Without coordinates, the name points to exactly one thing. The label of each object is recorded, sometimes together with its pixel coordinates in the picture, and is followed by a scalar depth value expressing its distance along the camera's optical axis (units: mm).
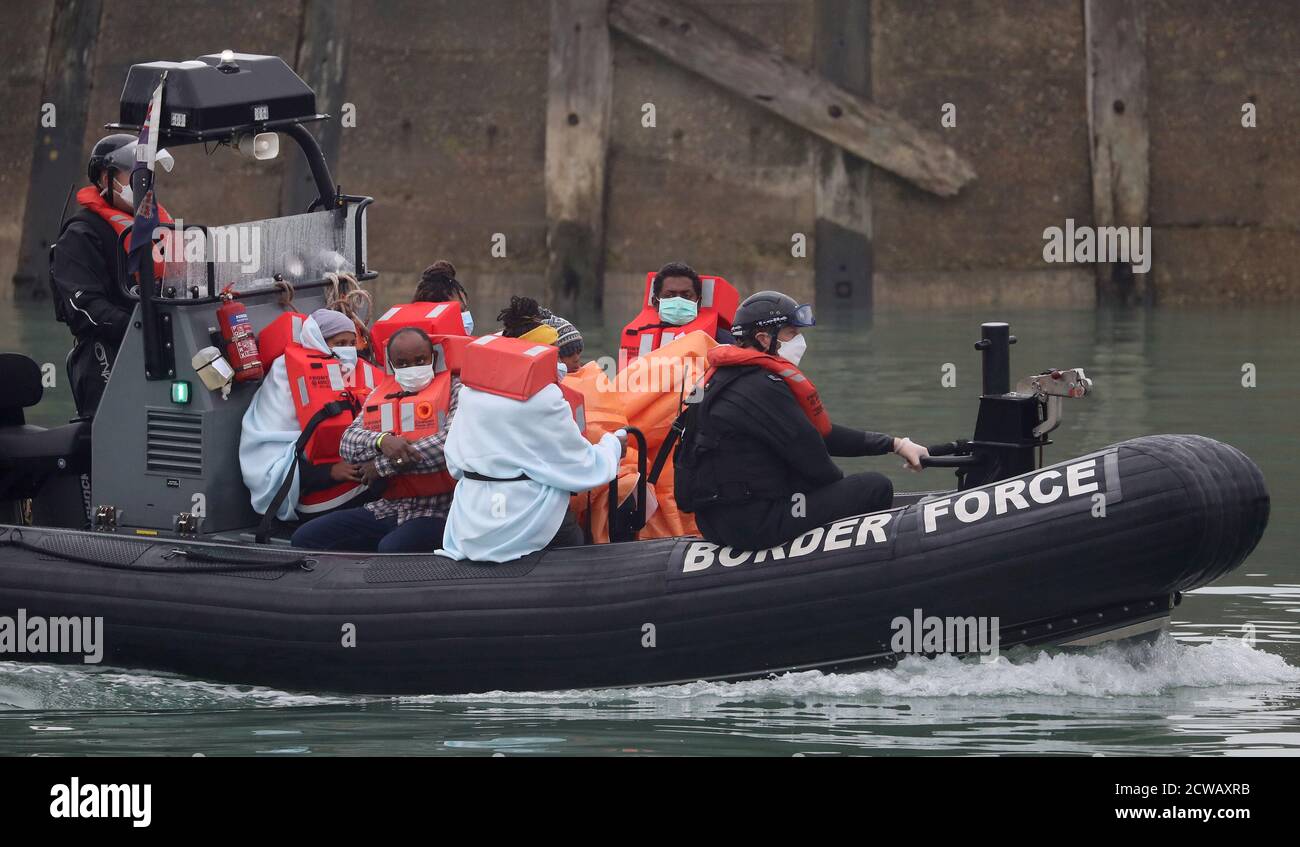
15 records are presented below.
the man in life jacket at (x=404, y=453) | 13883
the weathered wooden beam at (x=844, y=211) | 33312
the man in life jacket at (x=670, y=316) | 16719
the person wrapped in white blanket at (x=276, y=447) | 14641
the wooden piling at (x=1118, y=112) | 32969
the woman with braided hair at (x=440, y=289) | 15344
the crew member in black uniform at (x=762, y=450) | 13047
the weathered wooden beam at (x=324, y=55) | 34281
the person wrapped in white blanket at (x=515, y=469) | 13258
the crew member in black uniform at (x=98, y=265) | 15078
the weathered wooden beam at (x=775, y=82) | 33125
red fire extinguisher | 14625
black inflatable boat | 12820
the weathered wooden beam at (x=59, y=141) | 35156
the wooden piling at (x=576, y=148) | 33469
